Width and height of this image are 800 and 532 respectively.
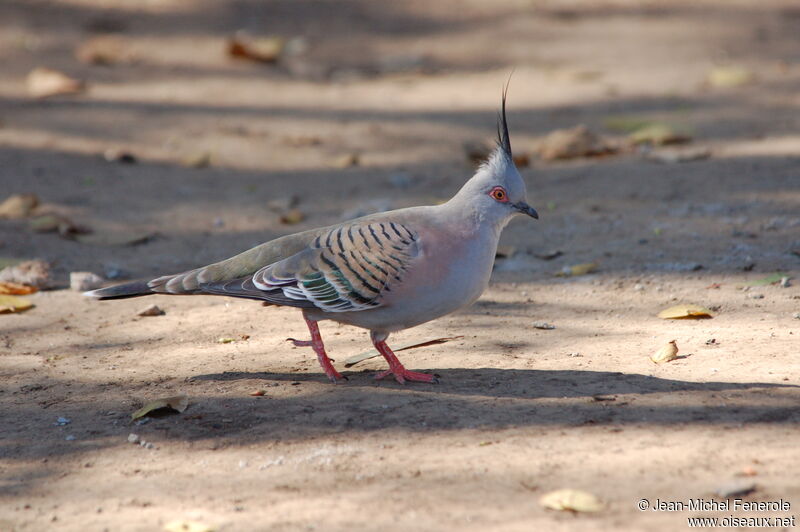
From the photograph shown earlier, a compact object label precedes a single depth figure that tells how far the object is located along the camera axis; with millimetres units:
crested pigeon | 8109
